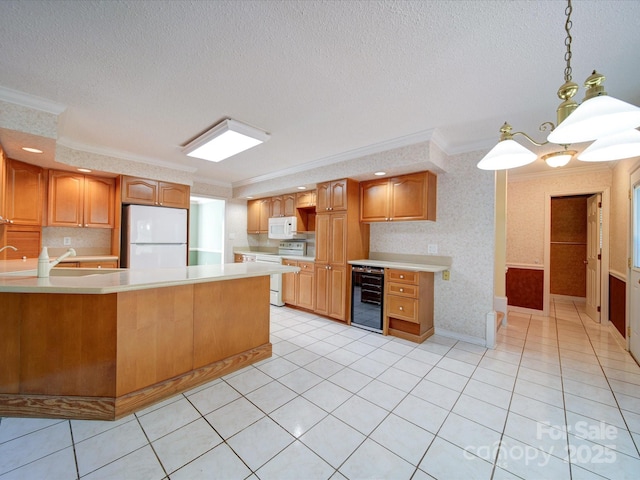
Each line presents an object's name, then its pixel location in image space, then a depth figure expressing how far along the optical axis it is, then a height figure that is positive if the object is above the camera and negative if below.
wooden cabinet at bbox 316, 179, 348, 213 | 3.90 +0.67
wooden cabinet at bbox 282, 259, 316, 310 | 4.34 -0.80
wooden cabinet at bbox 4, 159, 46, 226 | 3.16 +0.54
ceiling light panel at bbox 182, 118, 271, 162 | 2.81 +1.14
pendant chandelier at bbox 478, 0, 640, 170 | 0.90 +0.44
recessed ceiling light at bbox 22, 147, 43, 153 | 2.83 +0.94
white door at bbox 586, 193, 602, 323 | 4.11 -0.20
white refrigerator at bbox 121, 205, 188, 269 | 4.07 +0.01
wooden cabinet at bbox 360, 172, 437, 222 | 3.38 +0.58
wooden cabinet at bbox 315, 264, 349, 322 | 3.89 -0.78
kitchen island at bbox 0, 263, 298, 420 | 1.81 -0.78
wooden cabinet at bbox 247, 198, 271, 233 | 5.57 +0.52
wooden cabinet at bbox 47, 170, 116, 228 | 3.70 +0.53
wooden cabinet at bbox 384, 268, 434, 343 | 3.24 -0.80
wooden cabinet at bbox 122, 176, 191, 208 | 4.07 +0.73
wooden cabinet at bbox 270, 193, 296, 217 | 5.02 +0.66
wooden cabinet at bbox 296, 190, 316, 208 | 4.66 +0.73
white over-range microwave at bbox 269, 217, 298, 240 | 4.82 +0.22
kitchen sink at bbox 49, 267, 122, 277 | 2.34 -0.32
